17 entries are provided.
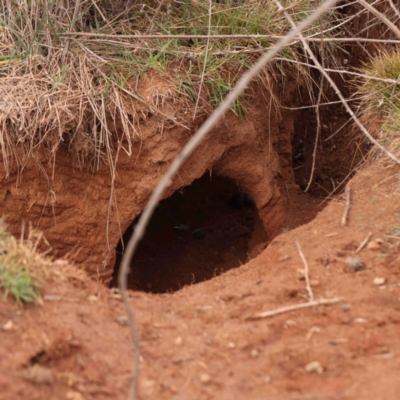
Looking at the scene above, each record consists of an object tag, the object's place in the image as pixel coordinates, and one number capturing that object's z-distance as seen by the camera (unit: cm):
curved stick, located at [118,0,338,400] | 151
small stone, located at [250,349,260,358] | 209
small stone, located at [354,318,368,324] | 218
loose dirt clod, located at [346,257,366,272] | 255
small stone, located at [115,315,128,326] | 224
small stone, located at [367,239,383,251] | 267
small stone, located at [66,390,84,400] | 185
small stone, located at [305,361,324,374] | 198
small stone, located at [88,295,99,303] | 232
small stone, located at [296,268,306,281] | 252
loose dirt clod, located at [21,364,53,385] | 185
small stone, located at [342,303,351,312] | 226
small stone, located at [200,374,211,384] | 199
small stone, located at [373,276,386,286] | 244
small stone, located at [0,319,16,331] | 204
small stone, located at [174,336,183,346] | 217
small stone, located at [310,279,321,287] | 246
